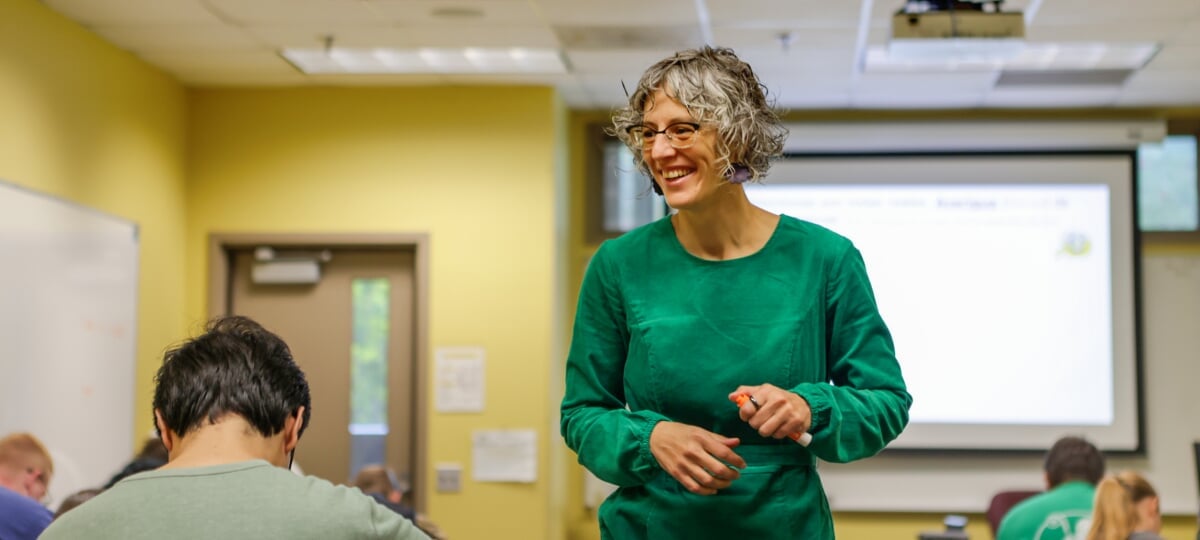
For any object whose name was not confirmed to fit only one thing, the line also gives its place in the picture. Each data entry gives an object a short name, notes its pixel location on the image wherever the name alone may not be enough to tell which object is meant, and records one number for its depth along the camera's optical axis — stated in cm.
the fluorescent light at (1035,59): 505
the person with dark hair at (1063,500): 445
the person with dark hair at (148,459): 317
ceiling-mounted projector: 459
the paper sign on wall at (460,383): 595
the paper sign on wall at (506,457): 591
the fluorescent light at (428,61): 547
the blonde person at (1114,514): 379
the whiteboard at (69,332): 439
